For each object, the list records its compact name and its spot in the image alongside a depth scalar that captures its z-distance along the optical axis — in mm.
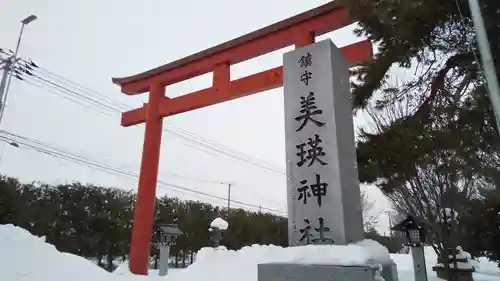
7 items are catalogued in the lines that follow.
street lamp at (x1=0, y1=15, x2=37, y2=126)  8422
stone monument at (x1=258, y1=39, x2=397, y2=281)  3002
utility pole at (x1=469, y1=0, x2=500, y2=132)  2139
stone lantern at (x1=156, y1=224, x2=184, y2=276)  8805
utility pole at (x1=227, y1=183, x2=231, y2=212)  26322
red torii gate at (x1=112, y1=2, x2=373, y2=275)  6371
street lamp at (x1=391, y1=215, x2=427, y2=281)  7641
